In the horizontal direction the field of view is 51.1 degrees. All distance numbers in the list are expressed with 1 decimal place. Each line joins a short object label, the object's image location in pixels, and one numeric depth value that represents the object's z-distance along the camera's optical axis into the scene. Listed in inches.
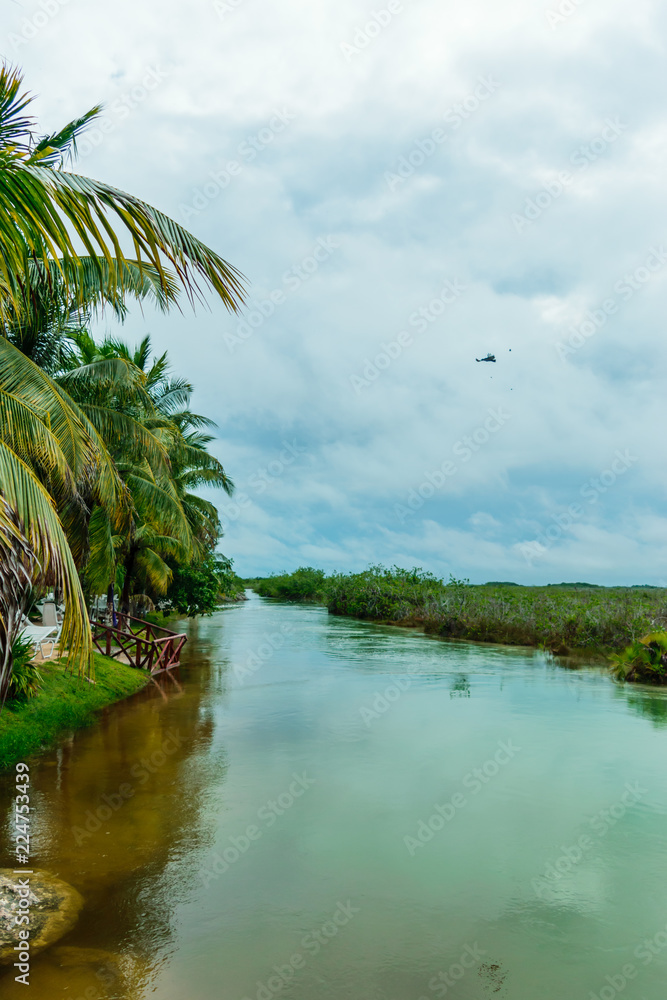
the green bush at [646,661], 772.0
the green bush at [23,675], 443.2
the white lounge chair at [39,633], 572.1
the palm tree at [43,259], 184.1
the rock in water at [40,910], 207.5
